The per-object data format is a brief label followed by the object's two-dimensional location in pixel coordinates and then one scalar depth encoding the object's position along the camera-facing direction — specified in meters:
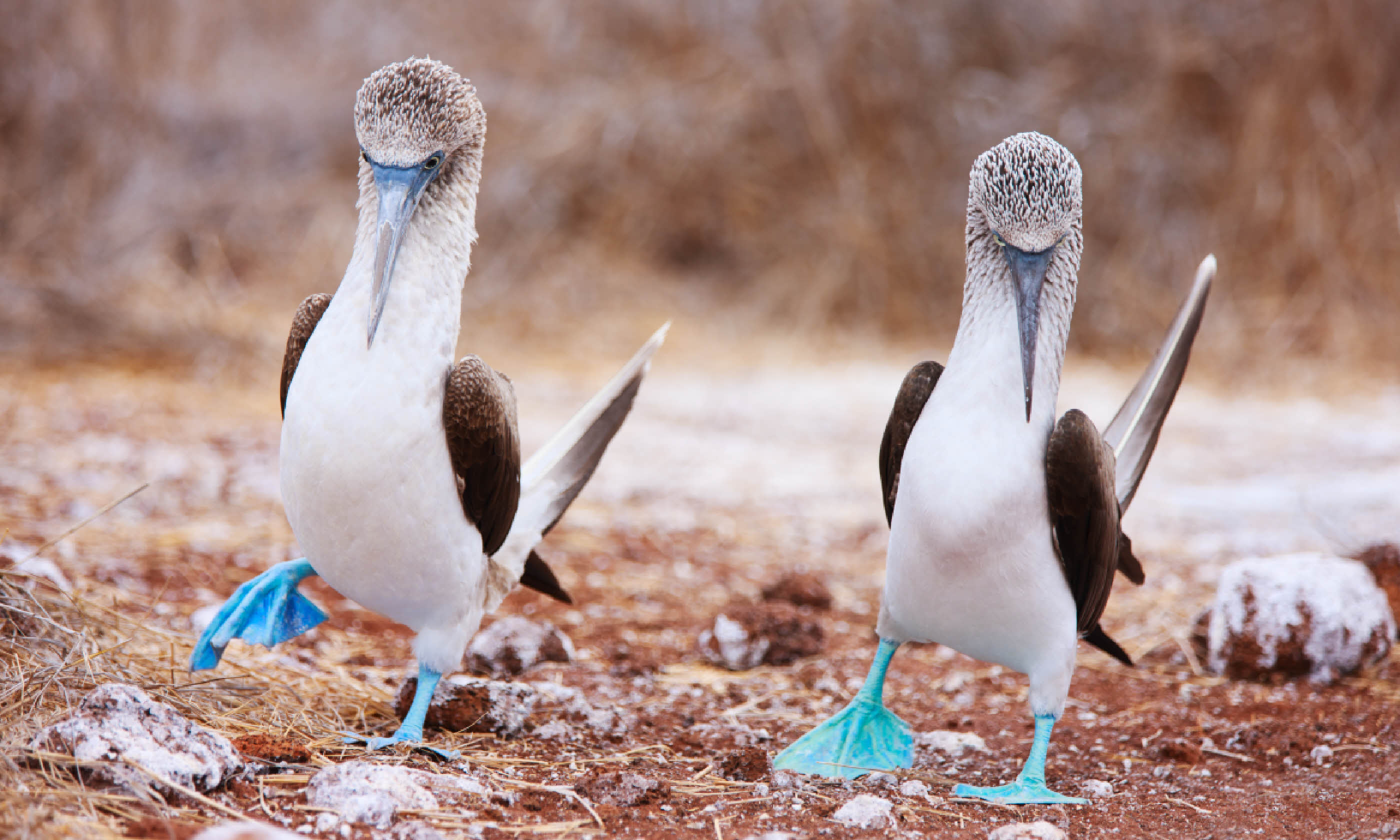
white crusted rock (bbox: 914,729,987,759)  6.34
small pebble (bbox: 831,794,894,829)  4.96
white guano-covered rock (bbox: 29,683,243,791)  4.36
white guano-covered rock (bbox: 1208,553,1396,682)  7.18
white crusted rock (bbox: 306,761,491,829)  4.50
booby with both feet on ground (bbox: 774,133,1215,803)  5.28
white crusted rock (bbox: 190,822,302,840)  3.81
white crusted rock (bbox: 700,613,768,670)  7.64
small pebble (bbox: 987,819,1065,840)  4.68
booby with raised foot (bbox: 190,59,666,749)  5.16
